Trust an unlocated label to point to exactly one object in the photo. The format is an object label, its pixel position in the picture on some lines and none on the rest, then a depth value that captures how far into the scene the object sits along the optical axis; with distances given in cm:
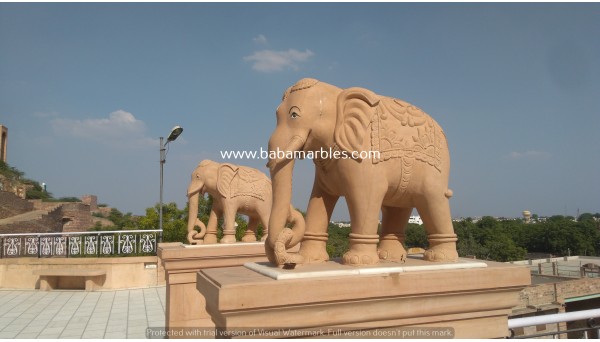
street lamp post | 1190
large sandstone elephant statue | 269
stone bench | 1034
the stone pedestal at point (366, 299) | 212
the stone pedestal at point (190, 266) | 495
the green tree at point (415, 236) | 3638
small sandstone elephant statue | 685
